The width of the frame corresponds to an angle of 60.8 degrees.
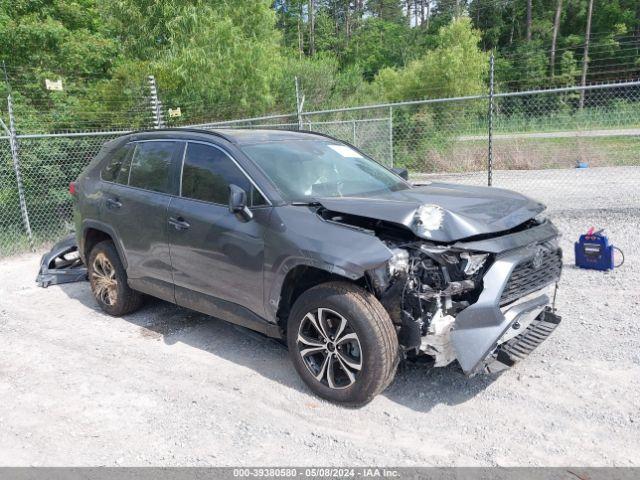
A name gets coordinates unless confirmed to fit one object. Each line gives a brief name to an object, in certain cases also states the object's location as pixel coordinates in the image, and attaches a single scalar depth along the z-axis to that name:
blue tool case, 6.12
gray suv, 3.34
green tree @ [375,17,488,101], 26.42
